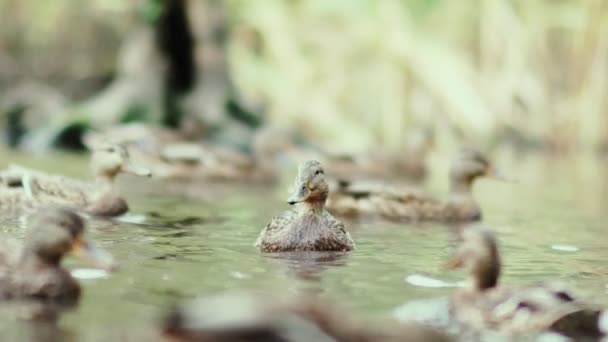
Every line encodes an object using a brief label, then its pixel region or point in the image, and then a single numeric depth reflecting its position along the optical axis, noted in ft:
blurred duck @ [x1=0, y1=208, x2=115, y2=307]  39.78
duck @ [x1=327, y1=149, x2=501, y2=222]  73.05
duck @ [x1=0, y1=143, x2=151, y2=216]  64.75
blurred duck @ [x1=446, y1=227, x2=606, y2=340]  36.42
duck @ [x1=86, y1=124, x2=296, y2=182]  102.63
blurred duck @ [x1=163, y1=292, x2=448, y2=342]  29.09
